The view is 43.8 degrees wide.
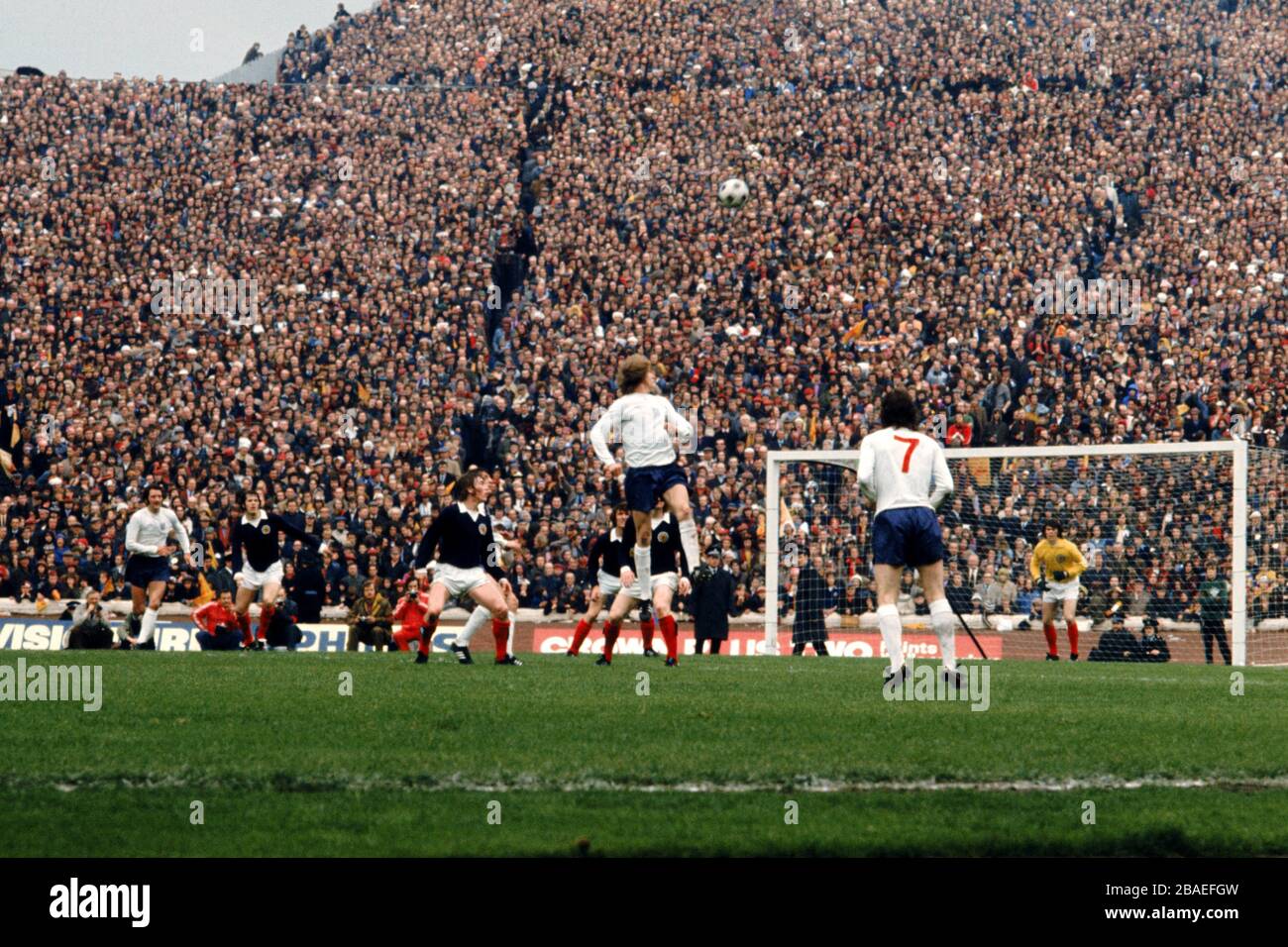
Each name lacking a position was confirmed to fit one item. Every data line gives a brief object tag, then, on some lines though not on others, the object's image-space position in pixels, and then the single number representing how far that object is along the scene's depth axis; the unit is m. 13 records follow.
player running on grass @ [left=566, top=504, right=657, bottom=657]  18.86
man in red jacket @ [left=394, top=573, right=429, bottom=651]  21.72
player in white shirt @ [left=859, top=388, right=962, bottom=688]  11.73
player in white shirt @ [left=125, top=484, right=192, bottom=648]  20.53
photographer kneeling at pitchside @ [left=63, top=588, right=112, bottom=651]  23.91
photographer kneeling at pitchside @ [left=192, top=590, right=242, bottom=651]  22.55
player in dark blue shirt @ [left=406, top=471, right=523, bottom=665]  15.95
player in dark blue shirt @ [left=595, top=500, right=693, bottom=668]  17.31
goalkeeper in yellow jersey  22.72
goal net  24.41
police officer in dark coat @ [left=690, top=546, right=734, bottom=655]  24.59
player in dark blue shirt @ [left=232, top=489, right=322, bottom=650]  20.08
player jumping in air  14.09
